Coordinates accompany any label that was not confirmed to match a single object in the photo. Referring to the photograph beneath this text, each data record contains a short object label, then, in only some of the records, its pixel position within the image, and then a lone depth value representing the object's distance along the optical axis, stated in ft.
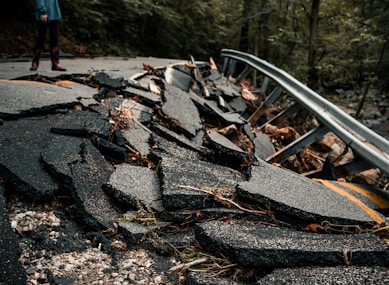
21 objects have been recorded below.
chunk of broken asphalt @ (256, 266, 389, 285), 6.03
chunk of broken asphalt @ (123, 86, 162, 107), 14.88
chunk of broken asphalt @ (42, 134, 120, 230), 7.94
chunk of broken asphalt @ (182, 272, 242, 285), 6.14
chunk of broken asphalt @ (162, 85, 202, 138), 13.52
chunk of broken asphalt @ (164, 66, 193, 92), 19.75
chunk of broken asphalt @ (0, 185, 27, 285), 5.79
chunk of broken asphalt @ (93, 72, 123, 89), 15.79
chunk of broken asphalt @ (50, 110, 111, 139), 10.64
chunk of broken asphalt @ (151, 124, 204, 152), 11.76
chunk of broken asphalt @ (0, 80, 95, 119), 11.51
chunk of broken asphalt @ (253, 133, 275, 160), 14.59
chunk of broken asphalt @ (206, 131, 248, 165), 10.61
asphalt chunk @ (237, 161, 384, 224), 7.92
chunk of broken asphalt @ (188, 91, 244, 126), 15.64
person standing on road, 19.89
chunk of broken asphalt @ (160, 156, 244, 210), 8.04
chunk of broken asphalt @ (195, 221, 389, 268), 6.40
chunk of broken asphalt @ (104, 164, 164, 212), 8.30
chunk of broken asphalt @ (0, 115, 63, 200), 8.07
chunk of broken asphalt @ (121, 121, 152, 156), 10.95
